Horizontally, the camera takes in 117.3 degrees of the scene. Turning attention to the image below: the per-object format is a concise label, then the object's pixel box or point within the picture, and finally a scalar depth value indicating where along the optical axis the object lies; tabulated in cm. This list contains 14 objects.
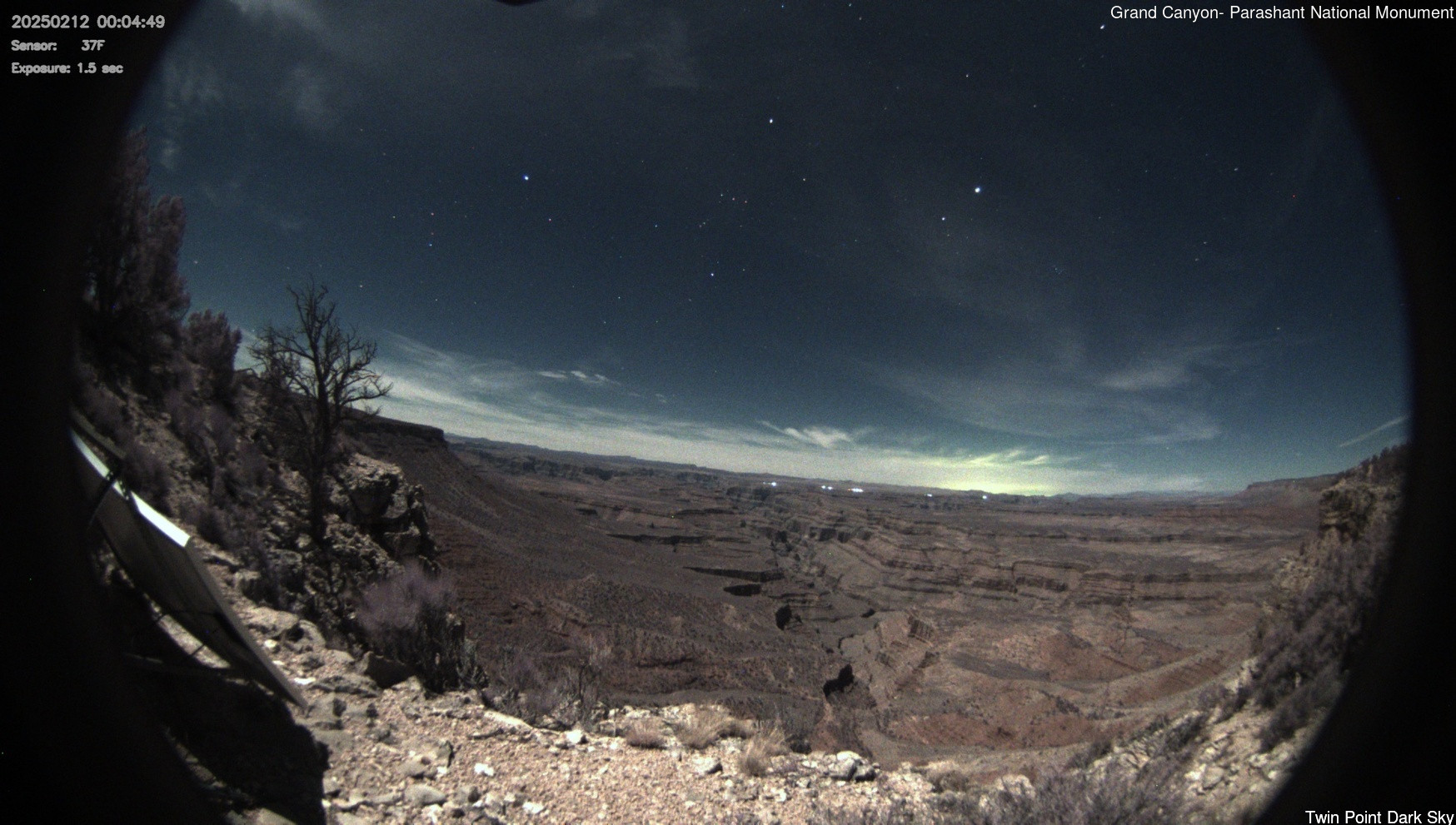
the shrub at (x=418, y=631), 506
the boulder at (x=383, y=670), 435
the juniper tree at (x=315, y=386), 698
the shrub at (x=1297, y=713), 364
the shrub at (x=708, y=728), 556
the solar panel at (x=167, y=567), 224
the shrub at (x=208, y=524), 470
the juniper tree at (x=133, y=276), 506
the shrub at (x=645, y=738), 516
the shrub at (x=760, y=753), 495
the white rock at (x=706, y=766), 480
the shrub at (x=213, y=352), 741
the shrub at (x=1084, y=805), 329
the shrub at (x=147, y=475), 411
